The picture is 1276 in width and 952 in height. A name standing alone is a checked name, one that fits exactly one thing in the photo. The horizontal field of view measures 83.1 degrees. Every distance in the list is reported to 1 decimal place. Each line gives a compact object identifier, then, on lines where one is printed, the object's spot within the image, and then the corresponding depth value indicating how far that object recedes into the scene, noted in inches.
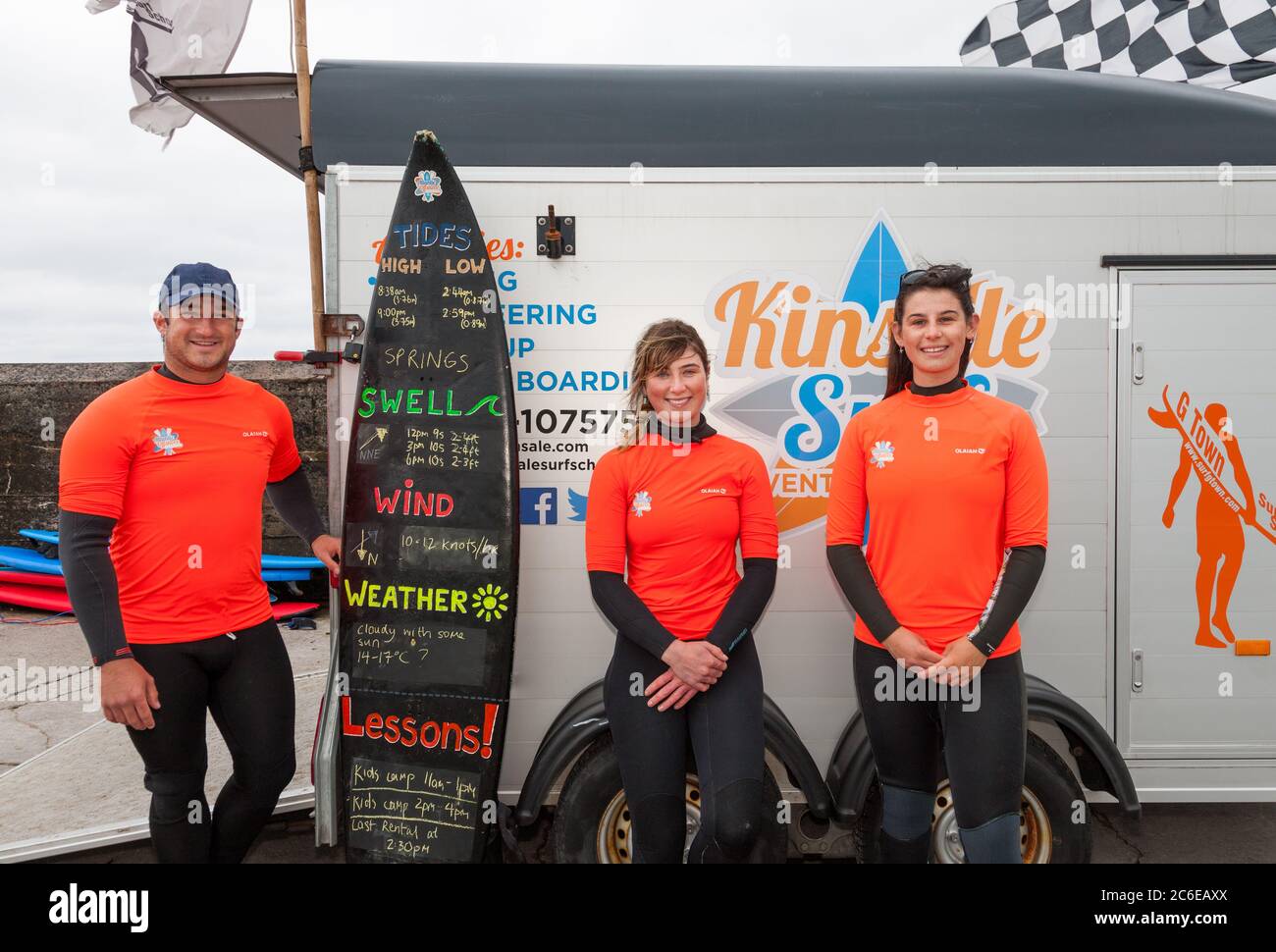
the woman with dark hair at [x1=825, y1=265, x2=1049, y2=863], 76.4
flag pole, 99.0
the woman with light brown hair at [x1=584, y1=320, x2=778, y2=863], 80.3
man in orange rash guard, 79.7
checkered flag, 146.8
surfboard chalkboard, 97.5
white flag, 120.5
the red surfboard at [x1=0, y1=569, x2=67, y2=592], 246.8
